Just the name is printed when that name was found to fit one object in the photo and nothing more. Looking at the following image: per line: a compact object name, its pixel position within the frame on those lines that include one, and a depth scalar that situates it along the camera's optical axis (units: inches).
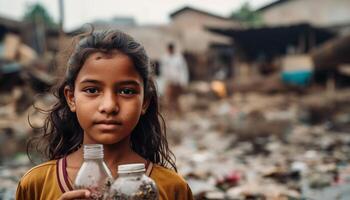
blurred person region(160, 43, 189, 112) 468.1
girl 64.2
